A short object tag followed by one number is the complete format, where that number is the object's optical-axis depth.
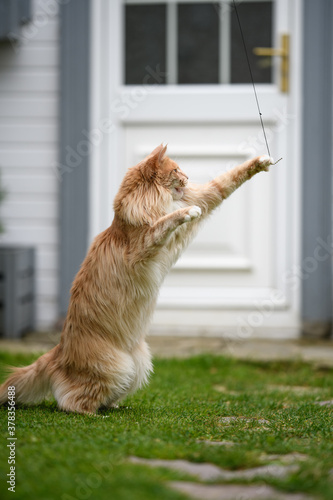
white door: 5.82
